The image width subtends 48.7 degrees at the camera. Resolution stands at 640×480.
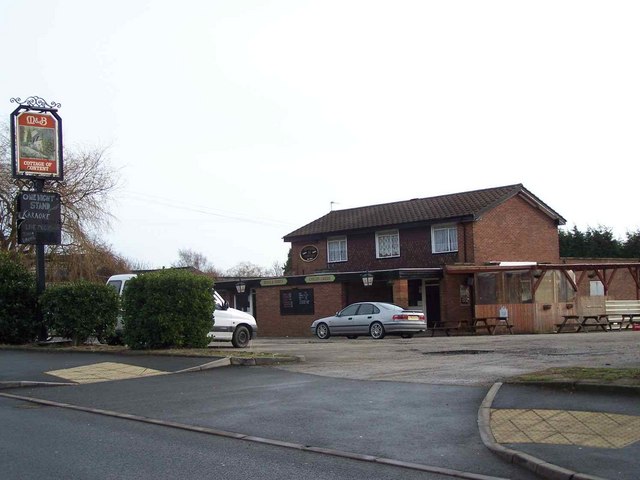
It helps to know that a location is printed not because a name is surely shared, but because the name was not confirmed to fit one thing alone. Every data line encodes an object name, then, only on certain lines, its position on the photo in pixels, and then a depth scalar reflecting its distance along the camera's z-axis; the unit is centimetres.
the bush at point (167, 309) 1723
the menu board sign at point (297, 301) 3700
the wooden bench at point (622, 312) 3134
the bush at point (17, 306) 2144
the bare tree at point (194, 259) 10581
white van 2032
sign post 2116
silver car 2688
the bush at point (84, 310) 1938
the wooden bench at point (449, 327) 3050
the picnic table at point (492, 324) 2950
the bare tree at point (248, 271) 9912
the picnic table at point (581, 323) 2941
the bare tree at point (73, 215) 3488
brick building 3152
